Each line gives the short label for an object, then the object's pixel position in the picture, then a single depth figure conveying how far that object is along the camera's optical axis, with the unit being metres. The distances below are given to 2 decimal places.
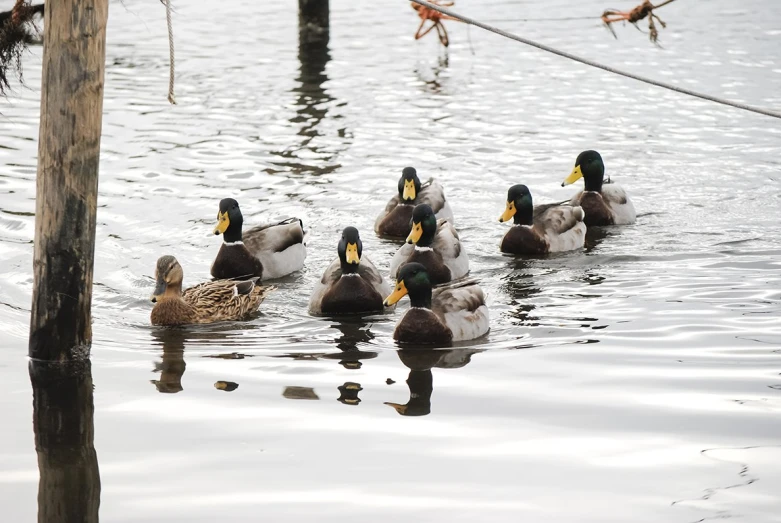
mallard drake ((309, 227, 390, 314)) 19.00
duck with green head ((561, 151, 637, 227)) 24.70
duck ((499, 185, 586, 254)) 22.81
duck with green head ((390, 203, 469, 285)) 20.75
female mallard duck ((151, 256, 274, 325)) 18.28
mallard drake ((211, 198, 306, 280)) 21.12
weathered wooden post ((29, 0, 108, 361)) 14.39
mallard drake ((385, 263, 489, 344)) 17.44
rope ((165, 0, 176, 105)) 15.98
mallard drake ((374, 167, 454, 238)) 23.48
